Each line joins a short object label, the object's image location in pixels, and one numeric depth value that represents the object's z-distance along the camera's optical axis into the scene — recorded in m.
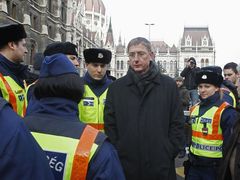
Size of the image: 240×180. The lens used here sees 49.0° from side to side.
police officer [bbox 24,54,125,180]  1.27
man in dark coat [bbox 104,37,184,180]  2.34
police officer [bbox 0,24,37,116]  2.58
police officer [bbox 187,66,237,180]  2.85
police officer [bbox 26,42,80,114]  3.02
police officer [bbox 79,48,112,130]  3.06
